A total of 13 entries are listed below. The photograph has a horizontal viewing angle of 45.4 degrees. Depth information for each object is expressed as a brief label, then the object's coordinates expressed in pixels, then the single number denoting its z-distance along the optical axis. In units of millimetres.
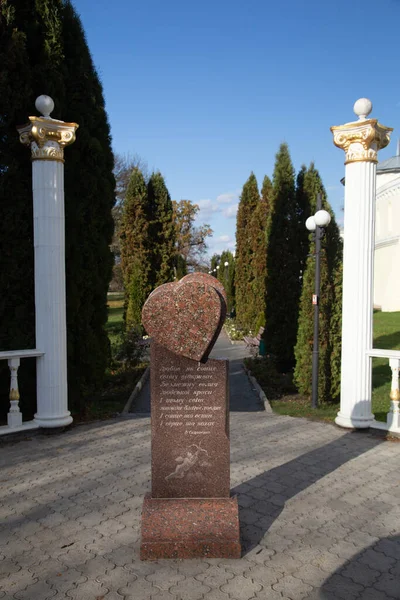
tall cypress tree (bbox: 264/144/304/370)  12500
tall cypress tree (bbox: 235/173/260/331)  20453
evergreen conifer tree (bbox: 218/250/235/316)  31500
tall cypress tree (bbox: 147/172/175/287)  18422
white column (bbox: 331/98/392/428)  6352
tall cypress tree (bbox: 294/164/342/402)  8250
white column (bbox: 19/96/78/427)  6102
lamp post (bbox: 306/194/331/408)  7938
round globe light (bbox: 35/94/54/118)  6055
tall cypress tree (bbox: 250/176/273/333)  17516
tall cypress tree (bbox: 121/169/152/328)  17875
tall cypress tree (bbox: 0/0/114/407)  6305
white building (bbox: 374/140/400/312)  29234
